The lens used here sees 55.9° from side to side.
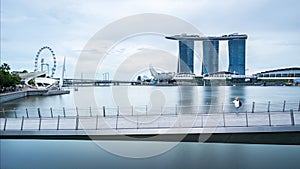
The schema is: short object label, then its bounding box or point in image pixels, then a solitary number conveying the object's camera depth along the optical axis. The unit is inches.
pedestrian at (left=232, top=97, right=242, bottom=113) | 526.4
